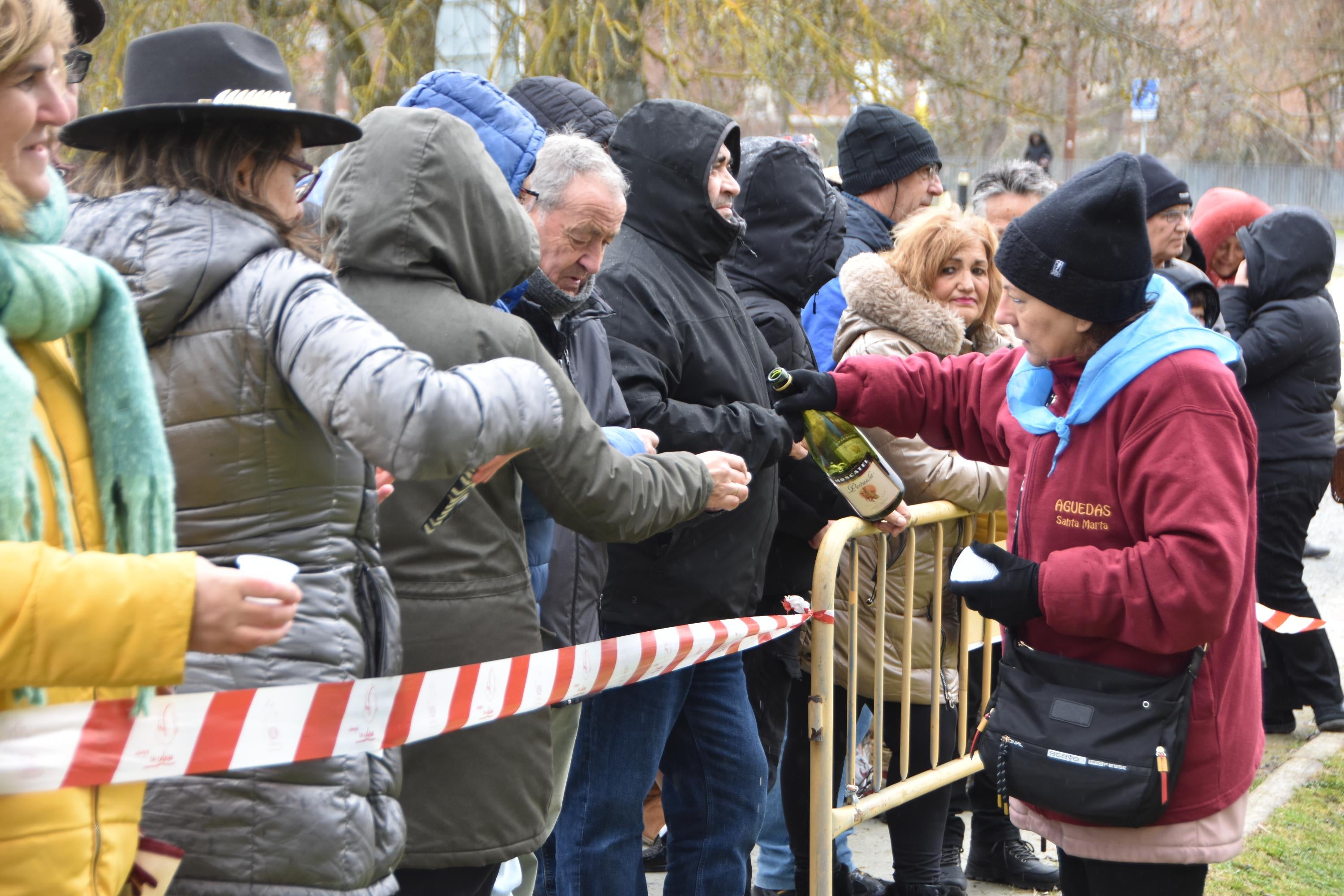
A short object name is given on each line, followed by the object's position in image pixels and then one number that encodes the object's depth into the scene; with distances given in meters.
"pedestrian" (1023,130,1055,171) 23.12
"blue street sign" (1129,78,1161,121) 12.25
